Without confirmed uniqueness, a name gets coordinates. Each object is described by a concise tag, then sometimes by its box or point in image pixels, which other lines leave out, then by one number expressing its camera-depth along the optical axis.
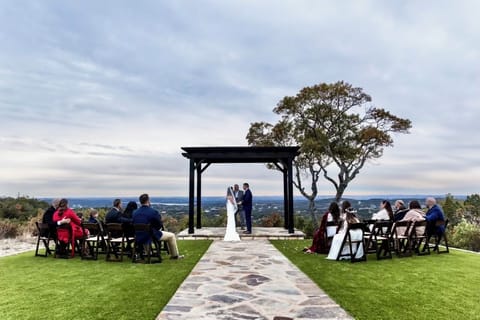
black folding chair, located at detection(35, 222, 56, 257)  7.32
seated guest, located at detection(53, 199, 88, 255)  7.27
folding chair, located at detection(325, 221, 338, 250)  7.86
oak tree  18.78
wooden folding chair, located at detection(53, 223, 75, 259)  7.25
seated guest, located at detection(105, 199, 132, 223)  7.23
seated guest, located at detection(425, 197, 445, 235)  7.76
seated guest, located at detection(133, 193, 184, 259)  6.70
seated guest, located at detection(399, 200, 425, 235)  8.16
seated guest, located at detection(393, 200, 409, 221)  8.74
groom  11.49
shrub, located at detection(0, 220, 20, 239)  12.30
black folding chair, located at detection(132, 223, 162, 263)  6.57
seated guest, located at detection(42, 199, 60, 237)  7.55
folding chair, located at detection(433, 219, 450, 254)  7.78
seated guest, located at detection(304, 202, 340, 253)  7.87
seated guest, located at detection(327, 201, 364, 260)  7.05
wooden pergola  11.62
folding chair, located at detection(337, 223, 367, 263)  6.88
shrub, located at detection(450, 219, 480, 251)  9.78
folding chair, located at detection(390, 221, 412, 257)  7.29
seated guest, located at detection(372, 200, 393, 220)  8.87
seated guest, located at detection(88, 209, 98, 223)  8.00
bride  10.52
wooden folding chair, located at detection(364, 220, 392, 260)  7.24
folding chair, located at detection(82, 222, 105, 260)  7.11
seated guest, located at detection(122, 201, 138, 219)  7.64
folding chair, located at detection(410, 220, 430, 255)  7.40
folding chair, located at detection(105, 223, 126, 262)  6.70
